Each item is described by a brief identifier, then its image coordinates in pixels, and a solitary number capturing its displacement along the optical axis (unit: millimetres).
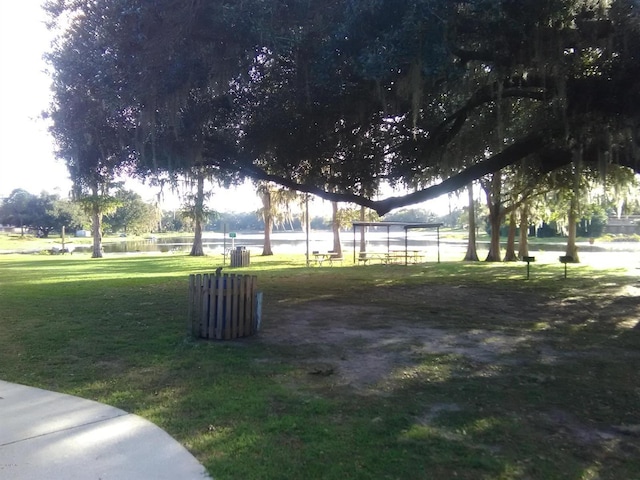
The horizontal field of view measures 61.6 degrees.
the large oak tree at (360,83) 7609
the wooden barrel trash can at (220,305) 7688
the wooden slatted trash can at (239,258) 23844
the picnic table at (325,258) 25938
